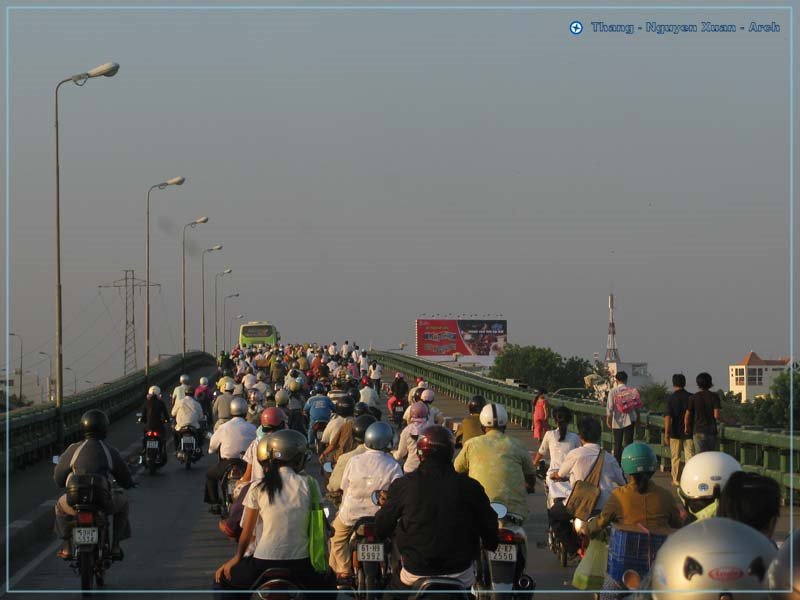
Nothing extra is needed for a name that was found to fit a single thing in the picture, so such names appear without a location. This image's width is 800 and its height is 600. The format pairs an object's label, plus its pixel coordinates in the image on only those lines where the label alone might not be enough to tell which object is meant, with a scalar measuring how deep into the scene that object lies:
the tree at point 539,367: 159.00
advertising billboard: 161.12
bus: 94.06
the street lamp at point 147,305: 52.80
